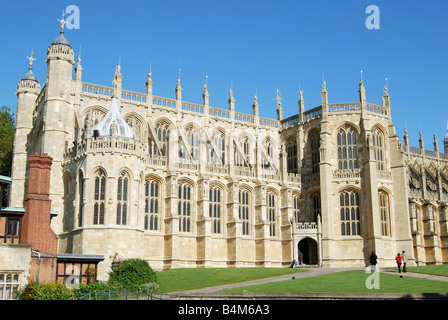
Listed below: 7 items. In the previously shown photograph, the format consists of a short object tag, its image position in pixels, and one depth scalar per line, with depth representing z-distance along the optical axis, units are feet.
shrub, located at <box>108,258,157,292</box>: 110.01
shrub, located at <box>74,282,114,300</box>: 87.19
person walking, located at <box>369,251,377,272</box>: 118.52
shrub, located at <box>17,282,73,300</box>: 80.64
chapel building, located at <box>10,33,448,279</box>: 136.77
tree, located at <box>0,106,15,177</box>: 190.08
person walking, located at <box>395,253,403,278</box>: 121.60
